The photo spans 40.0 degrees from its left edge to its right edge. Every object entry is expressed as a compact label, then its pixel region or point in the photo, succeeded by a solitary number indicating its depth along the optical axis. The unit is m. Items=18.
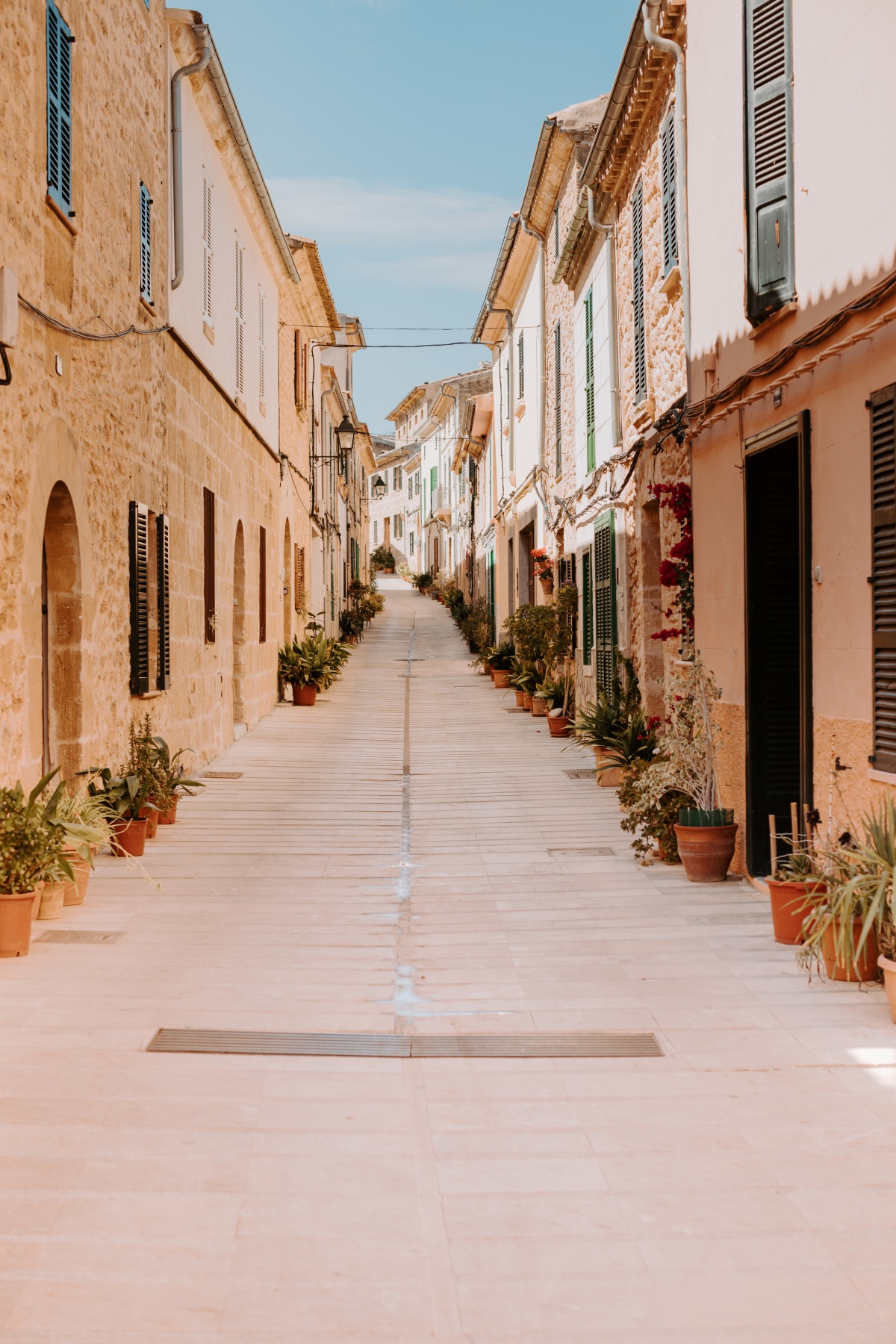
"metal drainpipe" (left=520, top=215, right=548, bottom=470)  18.08
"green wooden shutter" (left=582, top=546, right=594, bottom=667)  14.31
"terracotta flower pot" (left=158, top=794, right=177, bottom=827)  9.30
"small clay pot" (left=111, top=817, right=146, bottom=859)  8.11
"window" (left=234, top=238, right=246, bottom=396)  15.10
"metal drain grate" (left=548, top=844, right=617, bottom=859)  8.27
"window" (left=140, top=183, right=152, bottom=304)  9.91
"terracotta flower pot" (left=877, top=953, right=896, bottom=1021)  4.68
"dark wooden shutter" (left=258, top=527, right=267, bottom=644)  17.16
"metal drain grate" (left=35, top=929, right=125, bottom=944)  6.05
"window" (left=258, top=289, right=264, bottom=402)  17.05
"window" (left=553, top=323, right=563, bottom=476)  16.83
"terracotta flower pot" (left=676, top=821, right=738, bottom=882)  7.40
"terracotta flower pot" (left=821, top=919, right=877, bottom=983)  5.23
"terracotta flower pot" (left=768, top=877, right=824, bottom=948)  5.82
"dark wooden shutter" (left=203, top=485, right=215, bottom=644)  13.04
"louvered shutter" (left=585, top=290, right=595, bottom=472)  13.74
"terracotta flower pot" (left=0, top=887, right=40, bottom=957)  5.64
